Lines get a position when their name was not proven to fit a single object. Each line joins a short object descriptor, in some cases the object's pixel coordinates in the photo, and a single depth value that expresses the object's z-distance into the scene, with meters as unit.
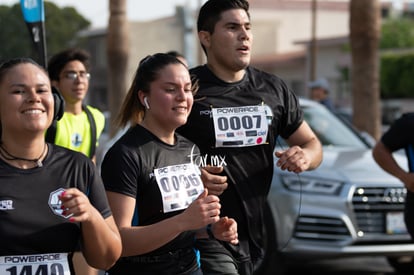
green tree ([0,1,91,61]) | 21.85
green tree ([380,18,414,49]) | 58.71
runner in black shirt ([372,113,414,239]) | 6.11
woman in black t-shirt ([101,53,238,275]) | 4.06
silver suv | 8.25
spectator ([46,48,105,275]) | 7.40
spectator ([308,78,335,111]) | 13.60
